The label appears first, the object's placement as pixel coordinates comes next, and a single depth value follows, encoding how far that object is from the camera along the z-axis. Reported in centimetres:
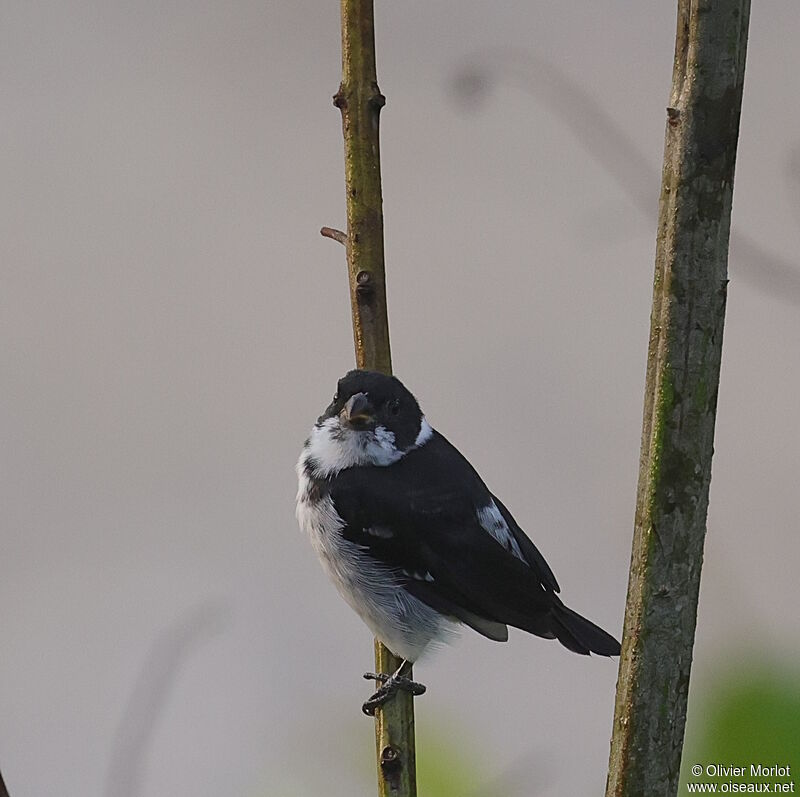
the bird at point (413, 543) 453
